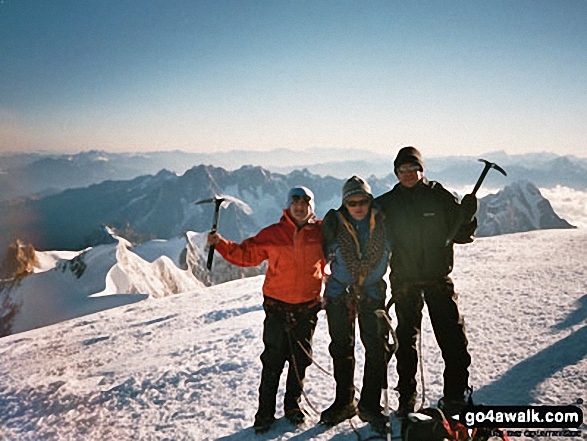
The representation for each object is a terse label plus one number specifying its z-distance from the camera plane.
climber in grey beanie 4.78
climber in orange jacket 4.98
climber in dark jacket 4.79
